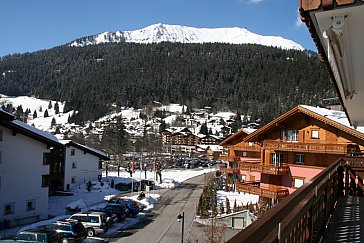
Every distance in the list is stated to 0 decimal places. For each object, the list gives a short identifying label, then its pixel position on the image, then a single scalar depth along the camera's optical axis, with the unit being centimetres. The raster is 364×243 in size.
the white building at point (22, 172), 2398
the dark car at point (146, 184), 4375
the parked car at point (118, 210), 2731
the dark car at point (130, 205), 2953
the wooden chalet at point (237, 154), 3872
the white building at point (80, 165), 4025
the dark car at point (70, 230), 1985
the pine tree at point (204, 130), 12761
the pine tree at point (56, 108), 19106
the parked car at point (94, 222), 2306
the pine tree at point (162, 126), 12840
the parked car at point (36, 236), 1776
